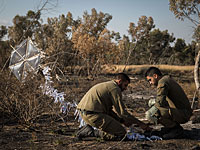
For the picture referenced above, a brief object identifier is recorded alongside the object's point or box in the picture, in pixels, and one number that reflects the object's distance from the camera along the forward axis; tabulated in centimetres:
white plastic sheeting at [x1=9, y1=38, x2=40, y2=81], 671
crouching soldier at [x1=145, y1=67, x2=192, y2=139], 432
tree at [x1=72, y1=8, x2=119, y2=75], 1620
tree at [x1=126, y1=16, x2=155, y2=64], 1706
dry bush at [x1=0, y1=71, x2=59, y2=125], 516
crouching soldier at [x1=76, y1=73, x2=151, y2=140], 407
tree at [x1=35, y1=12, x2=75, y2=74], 1975
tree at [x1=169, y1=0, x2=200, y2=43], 865
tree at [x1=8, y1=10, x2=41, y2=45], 2164
